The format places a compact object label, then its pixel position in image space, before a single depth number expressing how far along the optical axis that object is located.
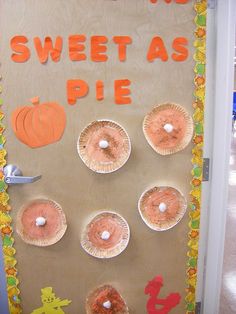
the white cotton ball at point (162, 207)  1.19
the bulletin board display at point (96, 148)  1.07
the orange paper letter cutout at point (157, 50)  1.10
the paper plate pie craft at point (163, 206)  1.21
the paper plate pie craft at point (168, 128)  1.15
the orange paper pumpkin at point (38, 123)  1.09
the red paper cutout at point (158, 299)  1.30
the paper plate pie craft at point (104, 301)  1.27
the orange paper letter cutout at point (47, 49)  1.05
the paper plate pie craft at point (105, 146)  1.13
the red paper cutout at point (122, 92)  1.11
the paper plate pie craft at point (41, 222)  1.16
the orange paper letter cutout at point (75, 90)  1.09
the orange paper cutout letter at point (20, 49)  1.04
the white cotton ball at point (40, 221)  1.16
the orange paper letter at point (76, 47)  1.06
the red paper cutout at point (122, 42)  1.08
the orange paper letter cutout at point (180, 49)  1.11
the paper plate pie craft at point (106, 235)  1.20
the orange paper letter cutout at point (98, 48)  1.07
